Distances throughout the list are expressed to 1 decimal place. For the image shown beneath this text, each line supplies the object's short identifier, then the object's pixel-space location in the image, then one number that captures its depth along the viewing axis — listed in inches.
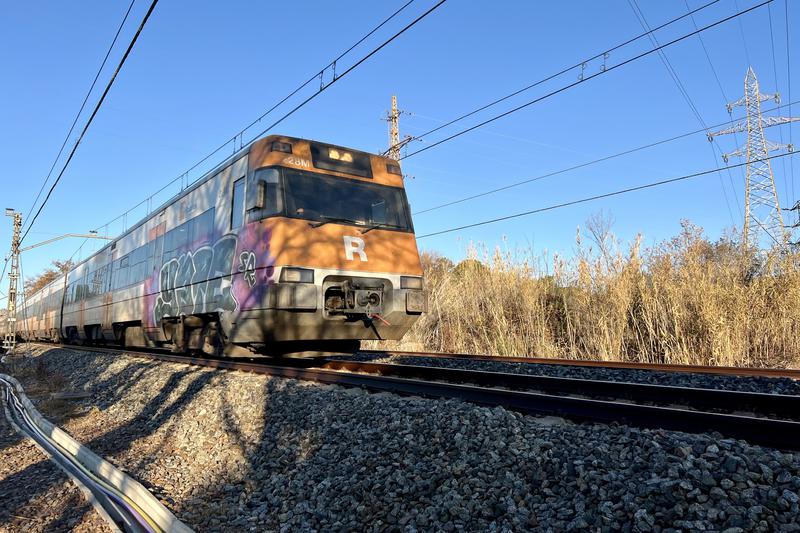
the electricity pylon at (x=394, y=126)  1099.9
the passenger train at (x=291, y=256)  301.4
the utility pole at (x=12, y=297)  863.6
